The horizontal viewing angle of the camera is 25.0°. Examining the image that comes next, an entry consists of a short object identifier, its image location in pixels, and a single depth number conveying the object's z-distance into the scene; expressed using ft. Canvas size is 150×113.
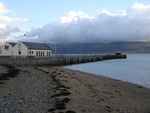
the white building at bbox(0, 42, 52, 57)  364.58
